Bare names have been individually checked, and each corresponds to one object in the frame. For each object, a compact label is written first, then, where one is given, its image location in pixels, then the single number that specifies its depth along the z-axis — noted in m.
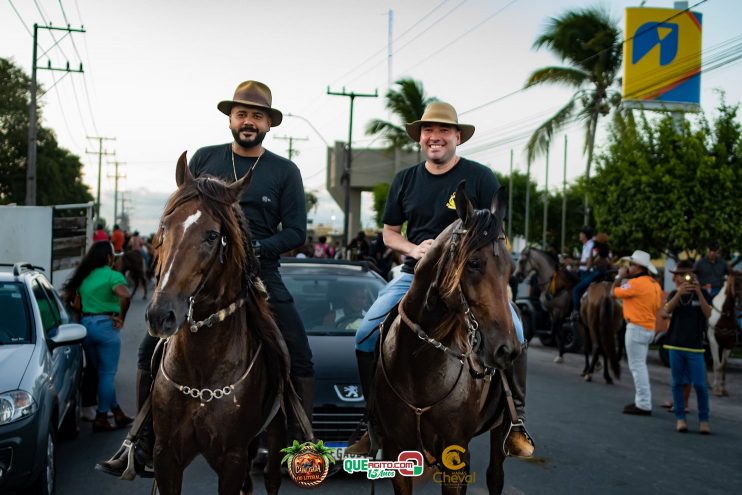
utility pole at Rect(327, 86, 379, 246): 37.11
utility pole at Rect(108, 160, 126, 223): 88.88
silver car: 5.09
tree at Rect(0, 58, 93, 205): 42.78
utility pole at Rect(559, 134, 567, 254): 37.69
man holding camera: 9.20
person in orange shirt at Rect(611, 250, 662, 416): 10.27
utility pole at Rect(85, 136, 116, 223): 67.94
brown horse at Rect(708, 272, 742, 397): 12.11
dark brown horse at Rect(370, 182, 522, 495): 3.63
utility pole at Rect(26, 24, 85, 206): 28.03
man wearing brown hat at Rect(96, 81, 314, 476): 4.65
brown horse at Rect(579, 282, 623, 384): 12.74
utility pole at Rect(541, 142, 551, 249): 35.89
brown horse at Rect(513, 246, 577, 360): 16.05
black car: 6.23
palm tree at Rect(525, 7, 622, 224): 27.23
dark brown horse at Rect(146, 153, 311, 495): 3.69
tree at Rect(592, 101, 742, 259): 17.70
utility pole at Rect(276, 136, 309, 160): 65.88
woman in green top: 8.34
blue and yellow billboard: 24.09
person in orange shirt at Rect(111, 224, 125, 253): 24.19
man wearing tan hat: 4.79
